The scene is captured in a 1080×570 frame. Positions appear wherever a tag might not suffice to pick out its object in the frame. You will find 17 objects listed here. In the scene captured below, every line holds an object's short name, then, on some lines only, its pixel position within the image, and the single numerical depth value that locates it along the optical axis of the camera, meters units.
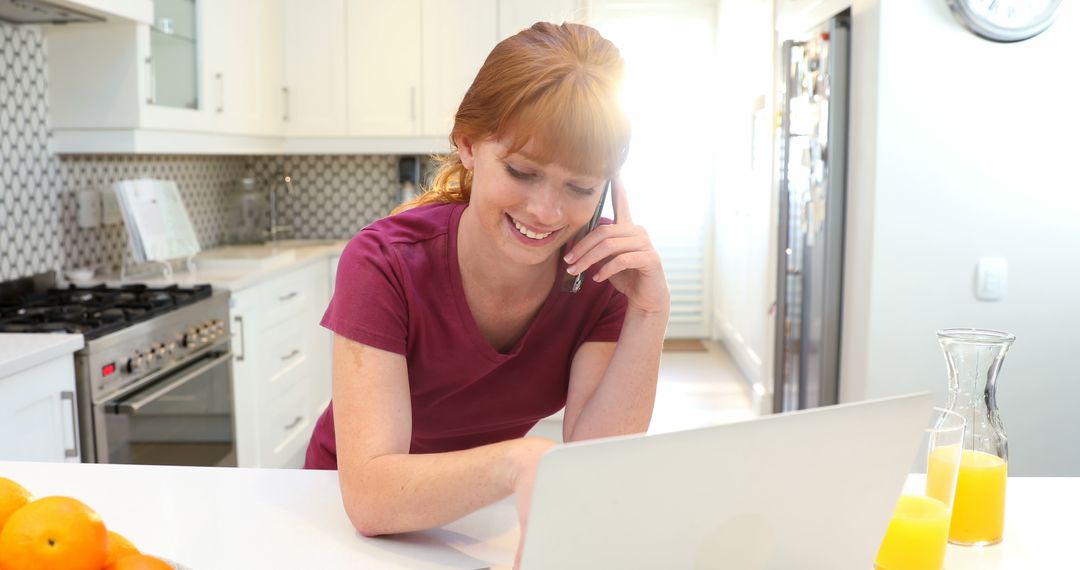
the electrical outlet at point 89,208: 3.27
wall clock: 2.52
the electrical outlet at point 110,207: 3.40
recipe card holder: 3.25
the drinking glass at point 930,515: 0.94
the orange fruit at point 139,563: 0.72
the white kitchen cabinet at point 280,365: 3.33
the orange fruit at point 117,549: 0.76
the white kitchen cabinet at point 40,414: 1.99
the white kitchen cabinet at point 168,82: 3.04
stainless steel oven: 2.35
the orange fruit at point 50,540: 0.71
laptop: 0.66
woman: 1.04
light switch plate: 2.66
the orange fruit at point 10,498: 0.77
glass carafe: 1.01
